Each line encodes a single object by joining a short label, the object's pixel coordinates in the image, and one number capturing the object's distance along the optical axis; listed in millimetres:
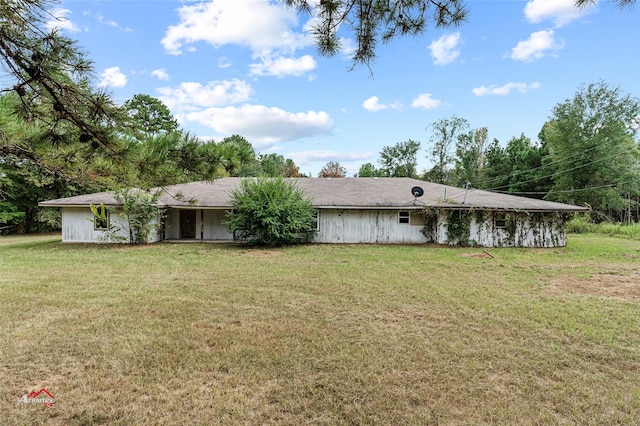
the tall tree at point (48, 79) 2154
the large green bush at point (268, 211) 12289
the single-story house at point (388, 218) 13484
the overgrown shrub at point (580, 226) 20000
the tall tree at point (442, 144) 33469
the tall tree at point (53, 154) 2619
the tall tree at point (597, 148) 23125
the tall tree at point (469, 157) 33469
